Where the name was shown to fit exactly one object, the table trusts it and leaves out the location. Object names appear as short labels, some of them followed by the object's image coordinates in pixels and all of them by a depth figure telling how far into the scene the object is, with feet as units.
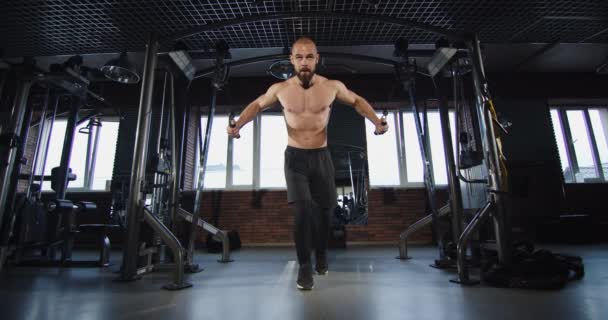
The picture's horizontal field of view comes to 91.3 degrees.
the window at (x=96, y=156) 21.02
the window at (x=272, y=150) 20.80
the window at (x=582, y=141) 21.49
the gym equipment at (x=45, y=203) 10.07
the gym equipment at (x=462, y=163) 6.86
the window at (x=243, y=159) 21.17
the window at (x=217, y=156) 21.11
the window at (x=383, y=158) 20.36
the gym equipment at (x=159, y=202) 7.42
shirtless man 6.40
